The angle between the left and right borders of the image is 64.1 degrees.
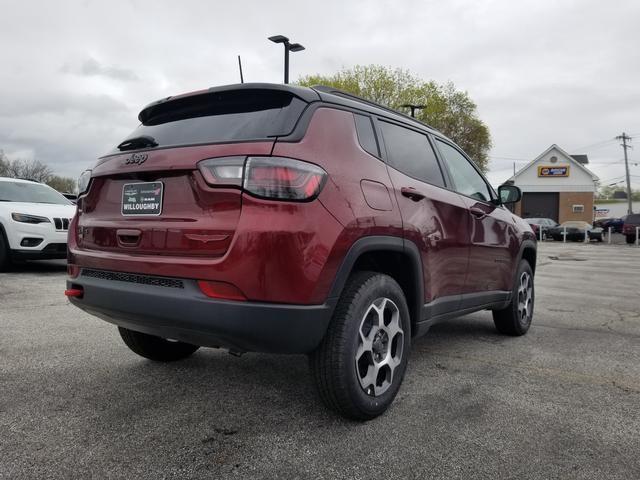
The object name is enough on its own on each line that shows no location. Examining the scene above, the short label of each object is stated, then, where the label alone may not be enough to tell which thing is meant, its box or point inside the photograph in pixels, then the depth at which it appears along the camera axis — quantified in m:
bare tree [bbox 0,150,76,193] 50.47
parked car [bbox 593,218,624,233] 40.63
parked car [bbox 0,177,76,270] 7.76
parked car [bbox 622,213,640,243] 28.22
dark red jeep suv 2.24
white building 45.94
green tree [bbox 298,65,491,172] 38.19
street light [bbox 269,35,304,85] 15.18
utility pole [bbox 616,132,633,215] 51.88
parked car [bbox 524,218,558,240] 31.42
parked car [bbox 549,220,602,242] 29.97
